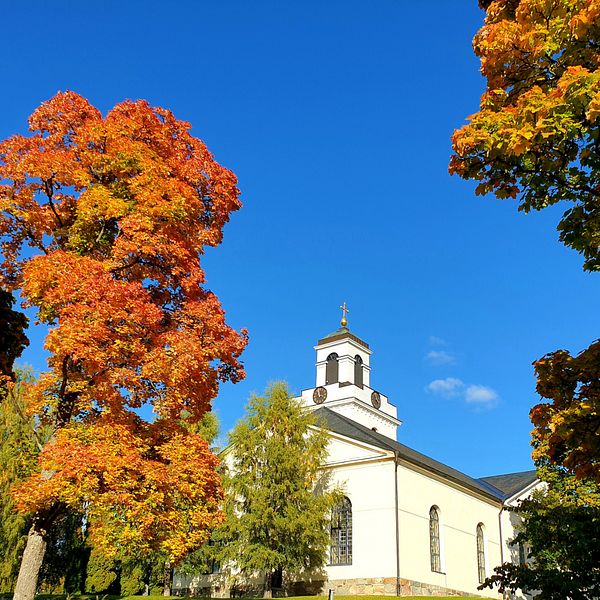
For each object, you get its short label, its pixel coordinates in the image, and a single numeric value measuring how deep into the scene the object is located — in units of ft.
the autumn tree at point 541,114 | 19.77
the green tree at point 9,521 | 81.35
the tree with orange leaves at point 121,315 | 36.91
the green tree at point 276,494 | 84.63
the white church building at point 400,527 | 91.15
